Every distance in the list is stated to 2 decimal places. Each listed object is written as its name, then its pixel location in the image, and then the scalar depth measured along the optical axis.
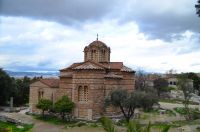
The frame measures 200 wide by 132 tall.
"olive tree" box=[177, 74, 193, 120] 26.06
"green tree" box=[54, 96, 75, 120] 21.00
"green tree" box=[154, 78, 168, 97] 42.78
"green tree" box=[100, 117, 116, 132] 7.64
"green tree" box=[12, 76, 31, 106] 29.38
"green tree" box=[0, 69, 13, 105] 26.00
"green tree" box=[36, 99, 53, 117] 21.90
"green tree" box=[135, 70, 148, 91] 39.29
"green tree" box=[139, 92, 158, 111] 20.01
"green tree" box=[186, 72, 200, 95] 48.31
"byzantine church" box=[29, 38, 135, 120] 21.15
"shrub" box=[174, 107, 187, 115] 26.65
